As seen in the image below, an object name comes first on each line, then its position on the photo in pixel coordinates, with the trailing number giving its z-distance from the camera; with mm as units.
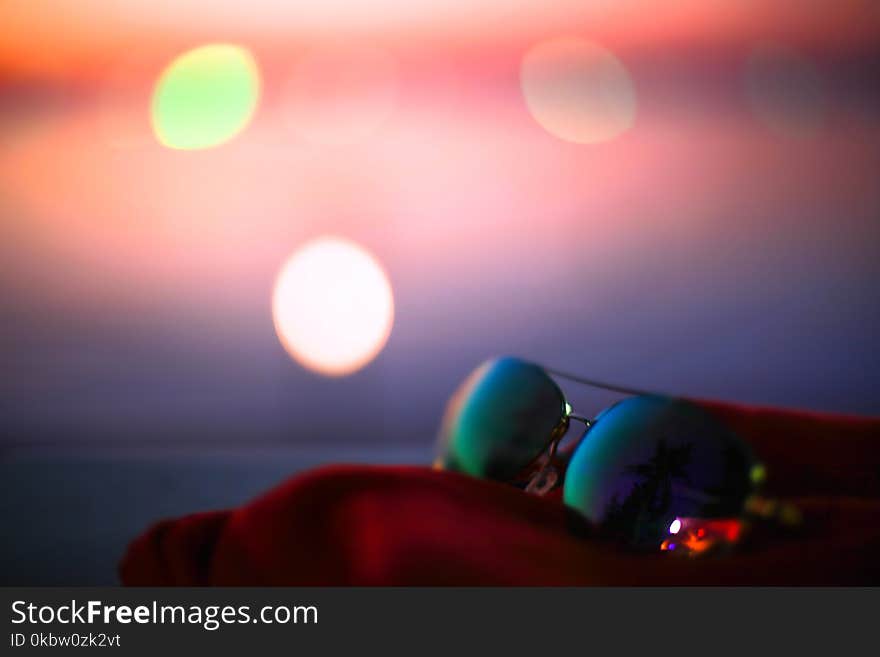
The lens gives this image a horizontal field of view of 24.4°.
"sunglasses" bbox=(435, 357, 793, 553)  607
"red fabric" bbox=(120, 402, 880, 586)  566
